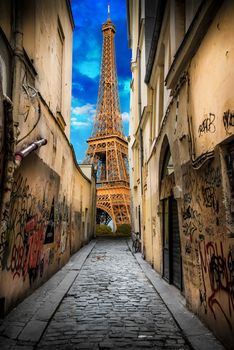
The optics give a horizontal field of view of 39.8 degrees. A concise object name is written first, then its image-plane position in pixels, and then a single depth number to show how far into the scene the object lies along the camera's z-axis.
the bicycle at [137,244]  15.81
